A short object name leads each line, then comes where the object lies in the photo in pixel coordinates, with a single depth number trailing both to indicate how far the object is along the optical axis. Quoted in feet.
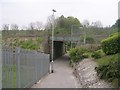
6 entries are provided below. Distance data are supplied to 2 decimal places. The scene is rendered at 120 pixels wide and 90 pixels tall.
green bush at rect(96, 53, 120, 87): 22.87
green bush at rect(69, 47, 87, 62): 73.36
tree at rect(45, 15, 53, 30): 117.85
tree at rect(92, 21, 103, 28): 111.85
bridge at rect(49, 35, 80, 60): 102.89
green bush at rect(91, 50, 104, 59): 46.77
